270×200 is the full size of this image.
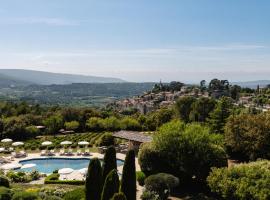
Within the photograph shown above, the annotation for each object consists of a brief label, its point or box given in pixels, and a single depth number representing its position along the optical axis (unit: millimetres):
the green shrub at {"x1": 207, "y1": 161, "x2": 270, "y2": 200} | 20555
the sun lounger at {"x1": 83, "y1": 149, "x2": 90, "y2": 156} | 42156
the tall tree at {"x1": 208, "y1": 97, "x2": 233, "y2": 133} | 43688
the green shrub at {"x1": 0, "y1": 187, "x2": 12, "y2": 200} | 21094
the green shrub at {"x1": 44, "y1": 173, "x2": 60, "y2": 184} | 31594
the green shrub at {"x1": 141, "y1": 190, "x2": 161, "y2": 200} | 24312
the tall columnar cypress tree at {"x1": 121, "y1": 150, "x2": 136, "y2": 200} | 20312
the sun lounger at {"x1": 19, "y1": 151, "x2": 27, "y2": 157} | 41781
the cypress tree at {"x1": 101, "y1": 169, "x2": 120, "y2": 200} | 18453
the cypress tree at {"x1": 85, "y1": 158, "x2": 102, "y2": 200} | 20062
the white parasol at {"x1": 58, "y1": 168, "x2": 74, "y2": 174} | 31281
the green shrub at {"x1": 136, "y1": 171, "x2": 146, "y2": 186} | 28375
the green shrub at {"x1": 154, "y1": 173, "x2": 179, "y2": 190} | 25125
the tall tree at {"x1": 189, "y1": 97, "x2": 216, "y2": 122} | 62069
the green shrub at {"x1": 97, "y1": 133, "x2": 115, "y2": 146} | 46656
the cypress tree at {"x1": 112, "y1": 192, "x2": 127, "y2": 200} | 15195
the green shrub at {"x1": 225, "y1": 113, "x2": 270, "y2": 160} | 32156
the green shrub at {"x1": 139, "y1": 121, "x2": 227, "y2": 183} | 27438
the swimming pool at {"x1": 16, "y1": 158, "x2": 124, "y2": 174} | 38281
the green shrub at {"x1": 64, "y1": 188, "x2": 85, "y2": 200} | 23234
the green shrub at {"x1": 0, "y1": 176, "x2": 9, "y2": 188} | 26453
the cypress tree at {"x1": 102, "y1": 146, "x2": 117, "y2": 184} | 21672
